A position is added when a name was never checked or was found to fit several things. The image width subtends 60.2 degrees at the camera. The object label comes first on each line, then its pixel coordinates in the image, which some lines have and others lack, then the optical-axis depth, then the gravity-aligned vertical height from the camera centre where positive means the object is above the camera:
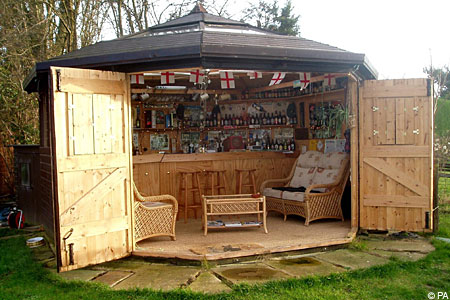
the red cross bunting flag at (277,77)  6.63 +1.03
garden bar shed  4.59 -0.18
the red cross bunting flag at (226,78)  6.79 +1.06
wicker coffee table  5.79 -1.08
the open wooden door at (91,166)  4.41 -0.32
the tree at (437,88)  7.58 +0.93
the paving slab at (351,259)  4.51 -1.51
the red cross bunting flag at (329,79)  6.36 +0.97
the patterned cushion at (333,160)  6.89 -0.45
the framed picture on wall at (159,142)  8.90 -0.08
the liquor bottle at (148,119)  8.80 +0.45
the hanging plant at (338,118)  7.24 +0.34
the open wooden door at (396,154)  5.71 -0.29
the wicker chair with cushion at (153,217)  5.22 -1.09
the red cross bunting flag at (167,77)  6.63 +1.06
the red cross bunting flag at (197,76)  6.55 +1.07
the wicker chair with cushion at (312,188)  6.41 -0.94
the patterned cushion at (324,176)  6.82 -0.72
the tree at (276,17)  18.97 +5.91
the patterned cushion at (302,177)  7.26 -0.78
